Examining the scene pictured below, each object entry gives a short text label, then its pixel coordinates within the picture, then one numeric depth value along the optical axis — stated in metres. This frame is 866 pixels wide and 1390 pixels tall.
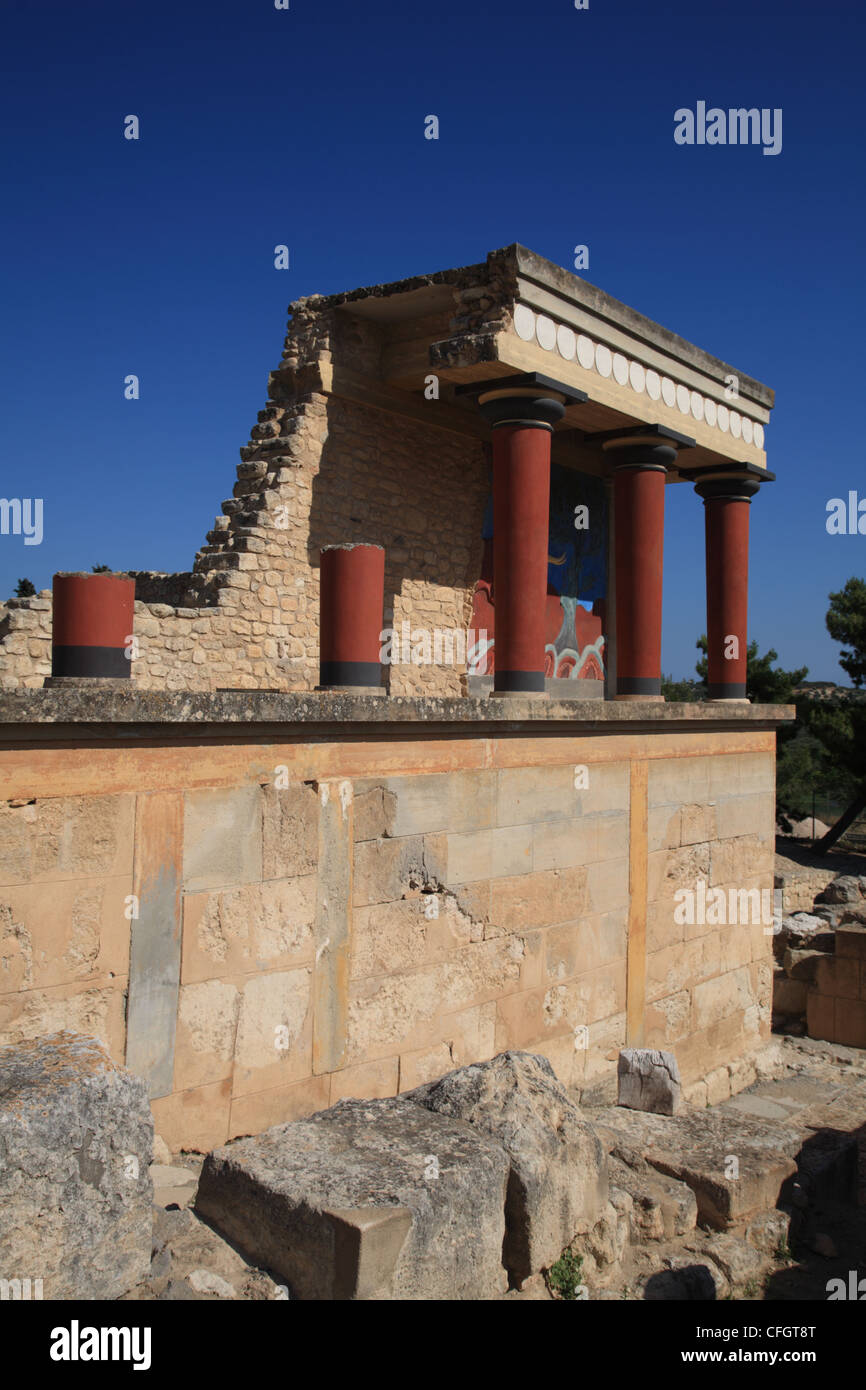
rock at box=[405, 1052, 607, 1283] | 4.00
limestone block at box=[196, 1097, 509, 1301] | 3.38
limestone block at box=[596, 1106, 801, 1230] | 5.26
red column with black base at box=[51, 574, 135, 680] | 4.89
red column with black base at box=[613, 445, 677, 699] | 11.27
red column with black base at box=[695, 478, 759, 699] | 13.05
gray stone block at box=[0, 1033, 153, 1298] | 3.05
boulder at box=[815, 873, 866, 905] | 16.27
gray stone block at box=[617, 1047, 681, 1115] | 6.46
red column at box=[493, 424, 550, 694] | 9.27
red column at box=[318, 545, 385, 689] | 6.37
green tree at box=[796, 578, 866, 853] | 24.91
